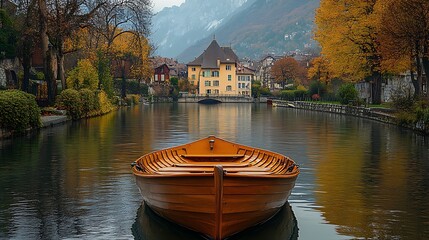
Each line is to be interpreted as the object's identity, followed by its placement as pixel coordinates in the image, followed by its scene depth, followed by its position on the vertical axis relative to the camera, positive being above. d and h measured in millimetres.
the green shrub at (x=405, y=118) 40066 -1604
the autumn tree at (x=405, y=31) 40344 +4196
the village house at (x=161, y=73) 151875 +5474
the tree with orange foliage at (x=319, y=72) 93812 +3508
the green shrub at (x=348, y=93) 66125 +140
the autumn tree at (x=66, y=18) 45938 +5785
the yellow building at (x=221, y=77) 144625 +4204
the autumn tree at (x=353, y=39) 54562 +4924
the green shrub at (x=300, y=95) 104062 -55
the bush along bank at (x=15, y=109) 29541 -628
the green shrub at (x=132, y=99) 88062 -498
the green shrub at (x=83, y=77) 55500 +1692
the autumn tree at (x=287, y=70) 142875 +5645
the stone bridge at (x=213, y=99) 129750 -773
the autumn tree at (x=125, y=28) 52075 +6788
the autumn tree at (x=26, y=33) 46203 +5003
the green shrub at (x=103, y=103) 58362 -734
